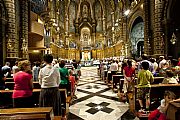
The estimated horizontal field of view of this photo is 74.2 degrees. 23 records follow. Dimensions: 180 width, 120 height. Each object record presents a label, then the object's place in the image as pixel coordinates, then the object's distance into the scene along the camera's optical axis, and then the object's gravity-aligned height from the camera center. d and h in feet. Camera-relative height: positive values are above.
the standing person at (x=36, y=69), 17.27 -1.19
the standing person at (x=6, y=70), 16.48 -1.23
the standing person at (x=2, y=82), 12.65 -2.23
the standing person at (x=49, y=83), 8.98 -1.74
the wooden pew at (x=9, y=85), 14.82 -2.99
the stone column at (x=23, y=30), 31.10 +8.37
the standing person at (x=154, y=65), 18.48 -0.81
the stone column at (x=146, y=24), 32.39 +9.96
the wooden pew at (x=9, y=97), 11.46 -3.59
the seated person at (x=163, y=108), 6.57 -2.69
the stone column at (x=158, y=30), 28.06 +7.32
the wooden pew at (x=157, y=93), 11.05 -3.28
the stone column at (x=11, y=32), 26.55 +6.57
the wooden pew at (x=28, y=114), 5.60 -2.63
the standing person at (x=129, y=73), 14.92 -1.64
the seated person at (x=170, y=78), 11.41 -1.79
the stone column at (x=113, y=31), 72.50 +17.93
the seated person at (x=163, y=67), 16.62 -1.19
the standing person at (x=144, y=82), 11.29 -2.10
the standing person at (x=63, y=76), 13.80 -1.81
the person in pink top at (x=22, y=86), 8.62 -1.86
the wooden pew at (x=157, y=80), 14.99 -2.53
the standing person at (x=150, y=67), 16.92 -1.01
